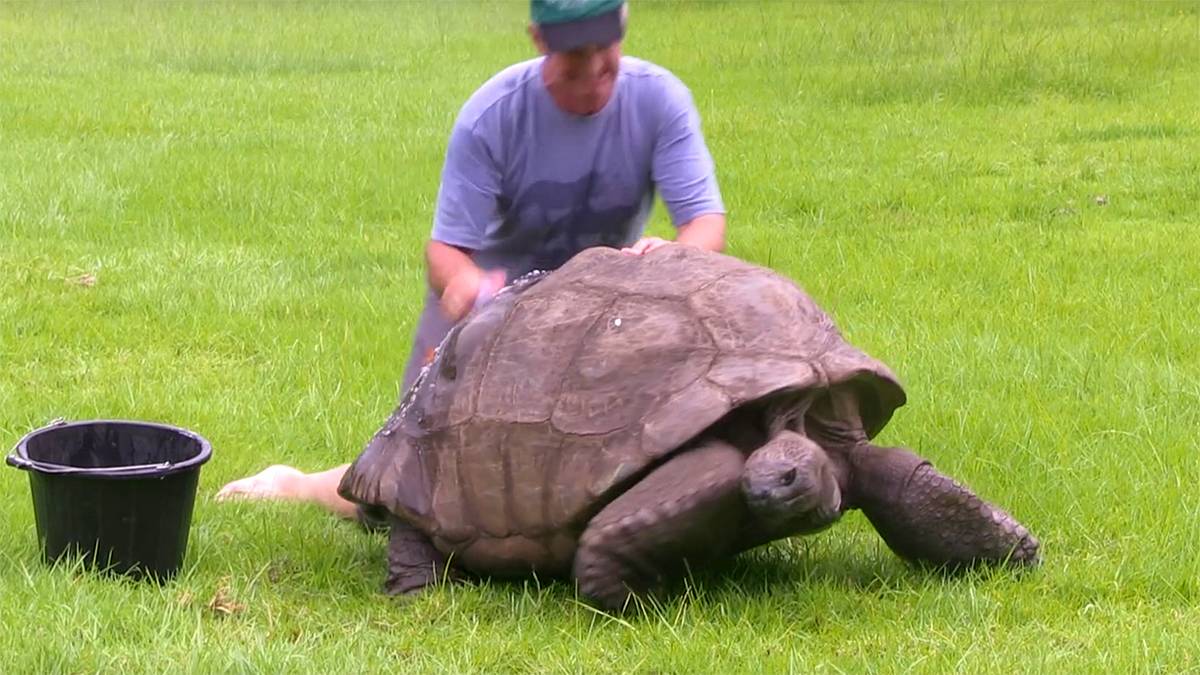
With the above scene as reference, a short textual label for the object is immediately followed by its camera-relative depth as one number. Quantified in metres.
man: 4.38
